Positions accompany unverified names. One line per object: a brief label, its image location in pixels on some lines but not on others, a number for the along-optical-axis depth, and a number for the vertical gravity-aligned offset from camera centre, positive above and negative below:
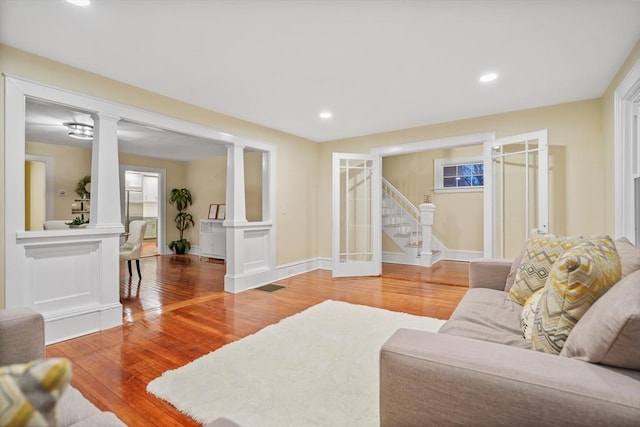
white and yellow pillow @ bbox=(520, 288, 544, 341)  1.51 -0.54
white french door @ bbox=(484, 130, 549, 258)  3.78 +0.28
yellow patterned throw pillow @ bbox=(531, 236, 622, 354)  1.11 -0.28
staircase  6.13 -0.27
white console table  6.90 -0.55
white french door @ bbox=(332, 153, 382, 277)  5.15 +0.05
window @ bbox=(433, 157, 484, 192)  6.45 +0.87
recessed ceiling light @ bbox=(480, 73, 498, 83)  2.99 +1.37
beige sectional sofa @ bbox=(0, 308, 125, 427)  0.99 -0.54
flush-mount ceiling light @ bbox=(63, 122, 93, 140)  4.47 +1.30
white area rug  1.65 -1.07
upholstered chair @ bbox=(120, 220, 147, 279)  4.72 -0.46
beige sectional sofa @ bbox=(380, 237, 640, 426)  0.82 -0.49
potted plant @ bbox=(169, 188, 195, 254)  7.71 -0.03
